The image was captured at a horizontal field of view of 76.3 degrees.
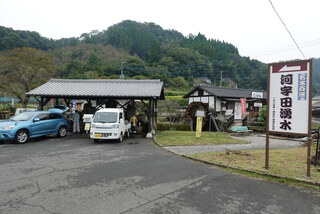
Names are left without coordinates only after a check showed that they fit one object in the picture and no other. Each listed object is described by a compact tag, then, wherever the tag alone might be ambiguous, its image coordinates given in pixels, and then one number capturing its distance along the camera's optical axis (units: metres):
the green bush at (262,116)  17.49
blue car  9.68
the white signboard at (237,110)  25.23
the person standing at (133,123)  13.98
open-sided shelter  12.91
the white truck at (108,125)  10.31
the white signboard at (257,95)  21.84
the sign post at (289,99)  5.25
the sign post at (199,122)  11.44
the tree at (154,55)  66.44
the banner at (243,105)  17.19
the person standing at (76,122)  14.65
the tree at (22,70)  21.52
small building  24.45
